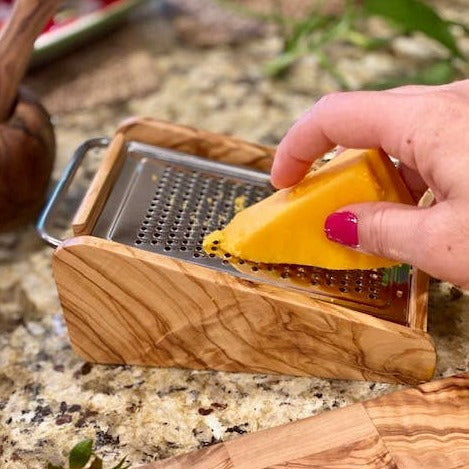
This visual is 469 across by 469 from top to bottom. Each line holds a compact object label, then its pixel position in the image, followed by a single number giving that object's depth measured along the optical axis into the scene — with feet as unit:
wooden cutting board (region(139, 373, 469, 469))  1.97
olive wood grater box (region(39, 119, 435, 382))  2.06
